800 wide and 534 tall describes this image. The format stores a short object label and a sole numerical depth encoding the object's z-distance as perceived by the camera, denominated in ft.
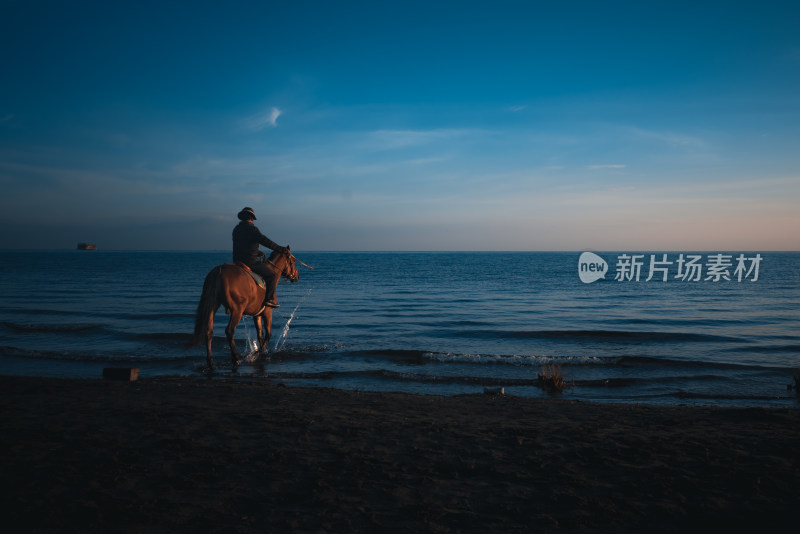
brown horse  38.01
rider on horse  40.32
